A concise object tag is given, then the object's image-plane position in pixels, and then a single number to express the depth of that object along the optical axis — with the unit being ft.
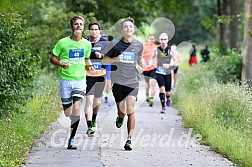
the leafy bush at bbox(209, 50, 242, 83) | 69.80
